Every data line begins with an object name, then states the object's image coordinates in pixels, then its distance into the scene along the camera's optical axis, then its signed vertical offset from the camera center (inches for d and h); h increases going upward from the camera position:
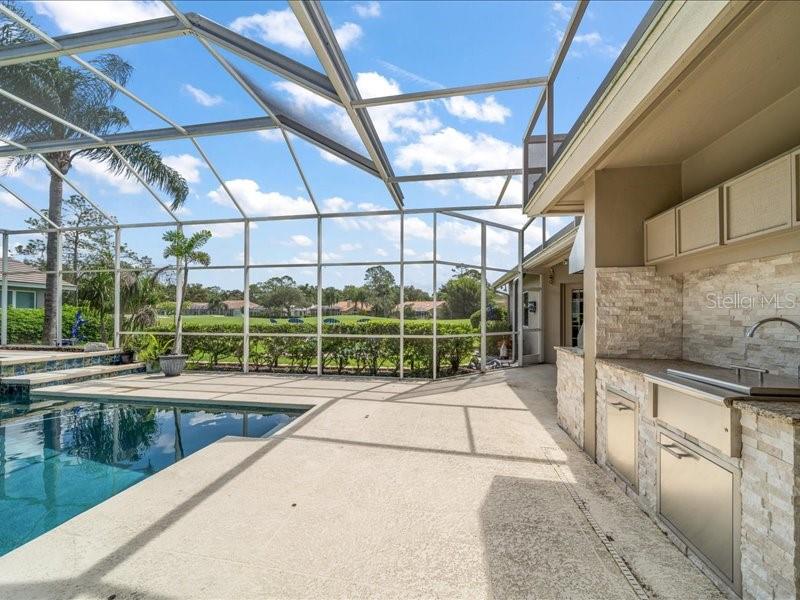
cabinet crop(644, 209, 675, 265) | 130.6 +28.1
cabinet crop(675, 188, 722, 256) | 108.6 +28.6
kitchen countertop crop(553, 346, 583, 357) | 169.0 -19.2
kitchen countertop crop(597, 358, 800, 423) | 65.1 -17.7
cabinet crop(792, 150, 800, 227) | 82.0 +29.3
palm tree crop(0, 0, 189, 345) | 237.0 +147.3
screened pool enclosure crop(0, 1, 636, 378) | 259.4 +74.0
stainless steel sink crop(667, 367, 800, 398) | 73.3 -16.0
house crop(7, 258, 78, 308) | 493.8 +29.5
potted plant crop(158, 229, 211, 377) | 344.5 +53.8
